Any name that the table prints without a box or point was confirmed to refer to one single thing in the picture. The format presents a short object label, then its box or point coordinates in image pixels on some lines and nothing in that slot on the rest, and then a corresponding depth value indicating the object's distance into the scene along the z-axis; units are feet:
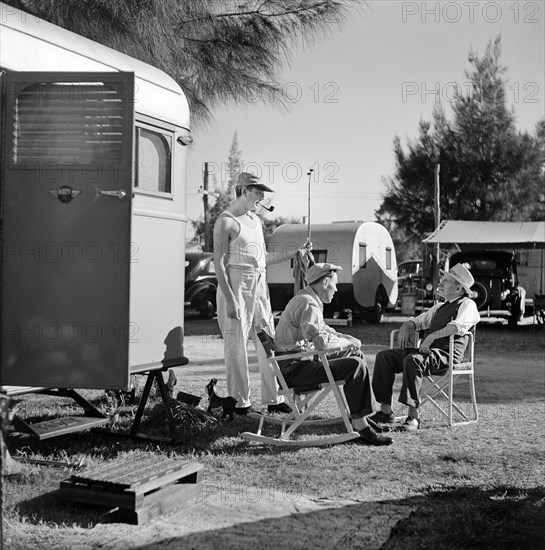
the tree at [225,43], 23.98
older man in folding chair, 21.59
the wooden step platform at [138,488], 13.42
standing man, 21.31
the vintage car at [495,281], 58.29
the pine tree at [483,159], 100.07
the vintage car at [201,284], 61.98
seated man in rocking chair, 19.38
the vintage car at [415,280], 67.31
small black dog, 21.56
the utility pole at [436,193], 90.33
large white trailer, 16.75
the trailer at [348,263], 59.06
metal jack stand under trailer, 18.81
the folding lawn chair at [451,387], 21.90
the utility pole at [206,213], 90.58
